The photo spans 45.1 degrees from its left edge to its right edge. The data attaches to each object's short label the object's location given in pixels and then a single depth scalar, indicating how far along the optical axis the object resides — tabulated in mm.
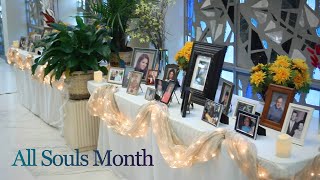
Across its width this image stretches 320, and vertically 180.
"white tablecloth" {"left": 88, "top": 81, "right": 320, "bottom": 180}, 1759
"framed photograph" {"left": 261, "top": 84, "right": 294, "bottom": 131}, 2047
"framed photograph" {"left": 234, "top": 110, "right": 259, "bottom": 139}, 1984
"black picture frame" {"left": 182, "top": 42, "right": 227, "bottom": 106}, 2494
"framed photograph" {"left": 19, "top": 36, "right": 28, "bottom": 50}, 5634
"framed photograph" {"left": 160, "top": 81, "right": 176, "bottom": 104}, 2639
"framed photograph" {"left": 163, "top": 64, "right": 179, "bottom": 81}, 2908
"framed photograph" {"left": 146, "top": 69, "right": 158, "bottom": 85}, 3242
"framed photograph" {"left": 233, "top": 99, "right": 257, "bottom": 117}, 2152
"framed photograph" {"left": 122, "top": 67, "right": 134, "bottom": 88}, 3289
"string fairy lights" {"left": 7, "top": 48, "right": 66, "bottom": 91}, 3920
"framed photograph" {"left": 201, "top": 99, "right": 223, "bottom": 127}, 2193
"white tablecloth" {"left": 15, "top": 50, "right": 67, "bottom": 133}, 4328
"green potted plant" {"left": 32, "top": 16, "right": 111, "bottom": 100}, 3461
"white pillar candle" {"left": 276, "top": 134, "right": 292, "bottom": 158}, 1747
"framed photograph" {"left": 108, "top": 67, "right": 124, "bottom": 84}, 3426
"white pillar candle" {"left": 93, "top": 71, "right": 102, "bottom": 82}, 3506
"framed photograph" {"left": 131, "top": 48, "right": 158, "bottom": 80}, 3357
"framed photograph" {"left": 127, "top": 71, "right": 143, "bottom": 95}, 3051
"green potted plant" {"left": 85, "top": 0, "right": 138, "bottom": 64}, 3711
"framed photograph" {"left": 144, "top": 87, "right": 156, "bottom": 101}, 2830
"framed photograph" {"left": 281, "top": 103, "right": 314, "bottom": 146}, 1857
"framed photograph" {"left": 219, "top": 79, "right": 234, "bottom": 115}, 2322
